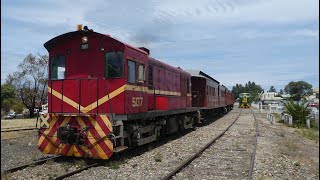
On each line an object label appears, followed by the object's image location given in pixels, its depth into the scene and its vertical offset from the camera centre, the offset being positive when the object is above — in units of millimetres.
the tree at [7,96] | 47125 +1691
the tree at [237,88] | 160462 +8954
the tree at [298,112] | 24016 -331
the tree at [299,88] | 97731 +5383
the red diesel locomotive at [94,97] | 9164 +320
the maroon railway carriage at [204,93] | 21078 +942
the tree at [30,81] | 41031 +3160
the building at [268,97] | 86062 +2591
